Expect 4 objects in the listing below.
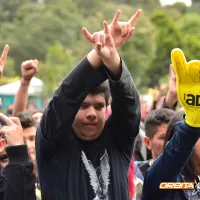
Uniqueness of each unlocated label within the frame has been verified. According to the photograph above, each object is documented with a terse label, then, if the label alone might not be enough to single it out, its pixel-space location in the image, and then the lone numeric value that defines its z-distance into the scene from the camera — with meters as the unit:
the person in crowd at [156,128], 7.28
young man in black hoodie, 4.85
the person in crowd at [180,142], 4.60
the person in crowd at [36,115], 9.61
